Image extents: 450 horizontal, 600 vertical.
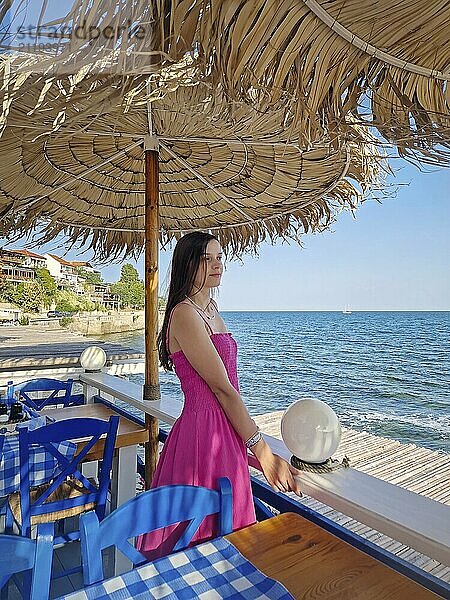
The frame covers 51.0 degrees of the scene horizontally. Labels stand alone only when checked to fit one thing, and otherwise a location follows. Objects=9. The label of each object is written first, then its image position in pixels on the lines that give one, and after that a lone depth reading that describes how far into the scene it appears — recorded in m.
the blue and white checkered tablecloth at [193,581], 0.88
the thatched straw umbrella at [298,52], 0.88
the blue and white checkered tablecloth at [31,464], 1.85
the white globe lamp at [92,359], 3.26
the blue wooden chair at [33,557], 0.82
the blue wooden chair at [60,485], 1.73
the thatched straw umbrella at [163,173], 1.75
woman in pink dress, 1.40
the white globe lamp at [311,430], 1.35
